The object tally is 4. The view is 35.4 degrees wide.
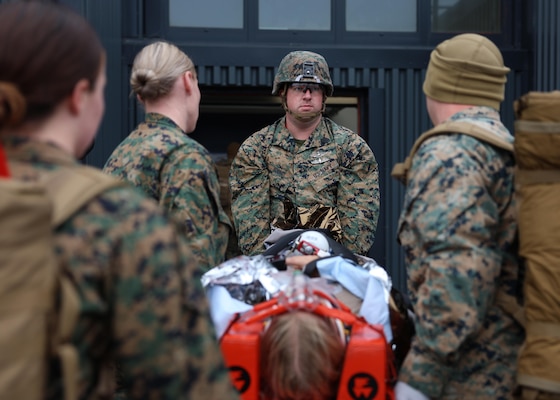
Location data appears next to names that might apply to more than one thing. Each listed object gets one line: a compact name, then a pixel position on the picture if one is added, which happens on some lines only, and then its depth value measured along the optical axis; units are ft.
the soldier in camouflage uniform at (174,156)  10.78
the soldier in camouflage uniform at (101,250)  5.66
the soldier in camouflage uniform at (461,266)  9.23
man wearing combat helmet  18.45
